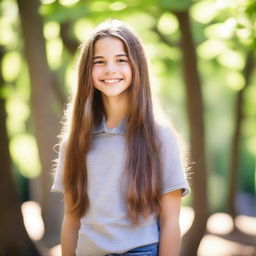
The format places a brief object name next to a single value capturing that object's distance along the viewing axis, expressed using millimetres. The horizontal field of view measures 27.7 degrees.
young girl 3012
